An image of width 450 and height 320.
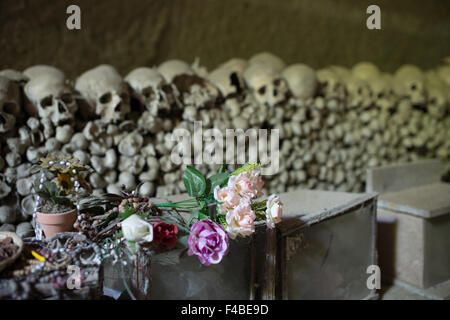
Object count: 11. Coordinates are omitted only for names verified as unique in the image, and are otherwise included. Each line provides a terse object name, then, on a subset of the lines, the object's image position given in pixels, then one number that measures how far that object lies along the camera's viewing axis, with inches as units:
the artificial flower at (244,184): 42.3
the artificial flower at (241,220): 40.8
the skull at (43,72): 68.1
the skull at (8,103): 61.1
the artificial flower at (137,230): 35.6
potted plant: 39.1
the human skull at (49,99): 65.2
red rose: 37.9
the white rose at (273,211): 43.7
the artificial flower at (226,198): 41.3
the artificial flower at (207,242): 38.6
